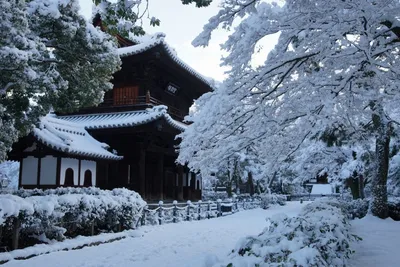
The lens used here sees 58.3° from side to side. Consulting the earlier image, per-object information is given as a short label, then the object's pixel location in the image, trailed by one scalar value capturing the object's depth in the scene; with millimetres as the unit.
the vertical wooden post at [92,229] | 11398
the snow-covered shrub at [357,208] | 14024
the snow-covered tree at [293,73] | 6289
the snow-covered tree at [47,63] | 8453
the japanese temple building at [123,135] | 16078
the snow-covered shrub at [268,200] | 29781
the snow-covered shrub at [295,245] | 3669
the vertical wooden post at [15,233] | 8664
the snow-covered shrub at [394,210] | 12726
